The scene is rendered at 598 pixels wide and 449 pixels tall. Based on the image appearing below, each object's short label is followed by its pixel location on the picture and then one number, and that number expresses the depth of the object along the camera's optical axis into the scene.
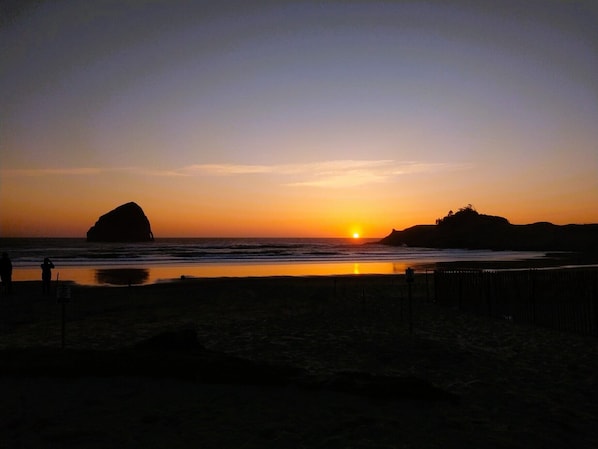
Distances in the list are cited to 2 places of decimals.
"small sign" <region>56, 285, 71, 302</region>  9.87
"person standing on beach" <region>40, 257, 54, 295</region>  22.69
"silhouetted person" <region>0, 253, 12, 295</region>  22.89
